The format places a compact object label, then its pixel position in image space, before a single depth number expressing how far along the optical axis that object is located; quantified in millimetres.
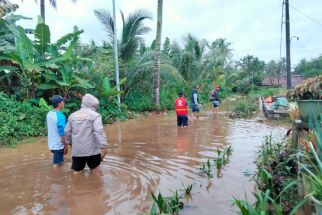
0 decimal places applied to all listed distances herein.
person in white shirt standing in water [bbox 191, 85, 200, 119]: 16062
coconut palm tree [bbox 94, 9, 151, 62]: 20578
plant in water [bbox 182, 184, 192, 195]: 5524
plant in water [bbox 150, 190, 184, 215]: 4502
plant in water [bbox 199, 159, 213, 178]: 6739
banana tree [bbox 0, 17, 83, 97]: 13141
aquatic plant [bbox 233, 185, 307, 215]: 3332
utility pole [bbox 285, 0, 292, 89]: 22328
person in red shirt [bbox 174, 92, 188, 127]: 13375
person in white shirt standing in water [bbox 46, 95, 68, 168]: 6945
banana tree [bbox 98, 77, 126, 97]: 15898
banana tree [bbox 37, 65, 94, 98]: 13938
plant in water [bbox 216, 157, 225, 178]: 7070
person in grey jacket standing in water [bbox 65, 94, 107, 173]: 6355
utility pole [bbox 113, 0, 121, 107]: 17922
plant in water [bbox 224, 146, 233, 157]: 8331
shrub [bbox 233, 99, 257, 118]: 18062
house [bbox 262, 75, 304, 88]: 50031
